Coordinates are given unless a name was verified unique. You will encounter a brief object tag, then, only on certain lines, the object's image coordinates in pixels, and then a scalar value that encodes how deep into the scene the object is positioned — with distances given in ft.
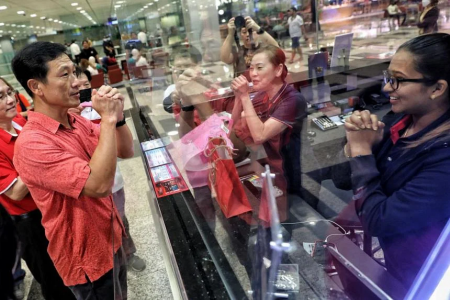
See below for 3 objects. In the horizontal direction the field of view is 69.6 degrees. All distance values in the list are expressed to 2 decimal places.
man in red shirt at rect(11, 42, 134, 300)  3.79
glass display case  3.26
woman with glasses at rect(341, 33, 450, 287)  3.21
